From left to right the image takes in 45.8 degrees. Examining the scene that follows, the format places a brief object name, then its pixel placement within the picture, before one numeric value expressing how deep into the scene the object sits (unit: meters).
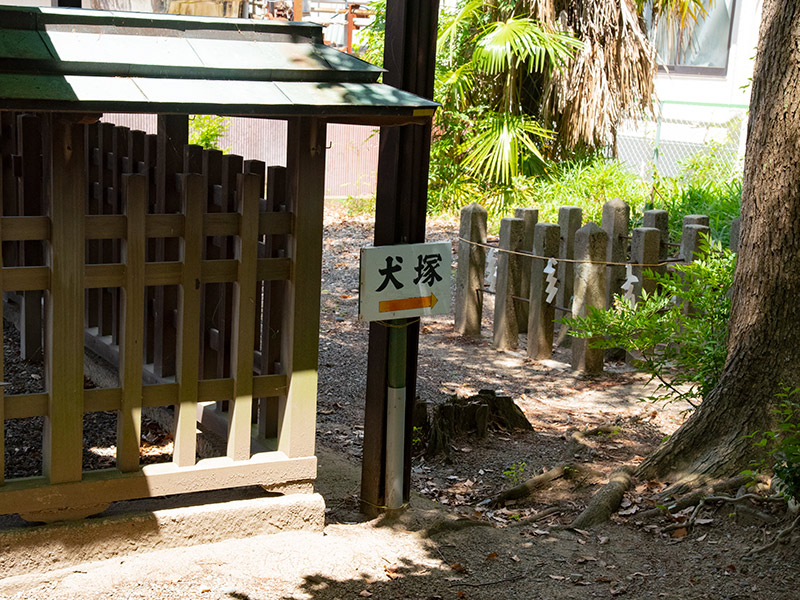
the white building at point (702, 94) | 15.28
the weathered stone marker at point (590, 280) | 7.50
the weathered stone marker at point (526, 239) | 8.24
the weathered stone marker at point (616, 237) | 7.66
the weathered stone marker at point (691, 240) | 7.09
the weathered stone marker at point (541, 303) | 7.71
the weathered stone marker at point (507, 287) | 8.10
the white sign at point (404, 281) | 4.28
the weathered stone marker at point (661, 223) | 7.79
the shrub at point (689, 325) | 5.13
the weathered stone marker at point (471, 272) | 8.46
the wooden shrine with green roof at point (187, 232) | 3.58
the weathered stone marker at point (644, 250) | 7.34
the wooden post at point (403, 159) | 4.26
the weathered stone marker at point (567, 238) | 7.89
